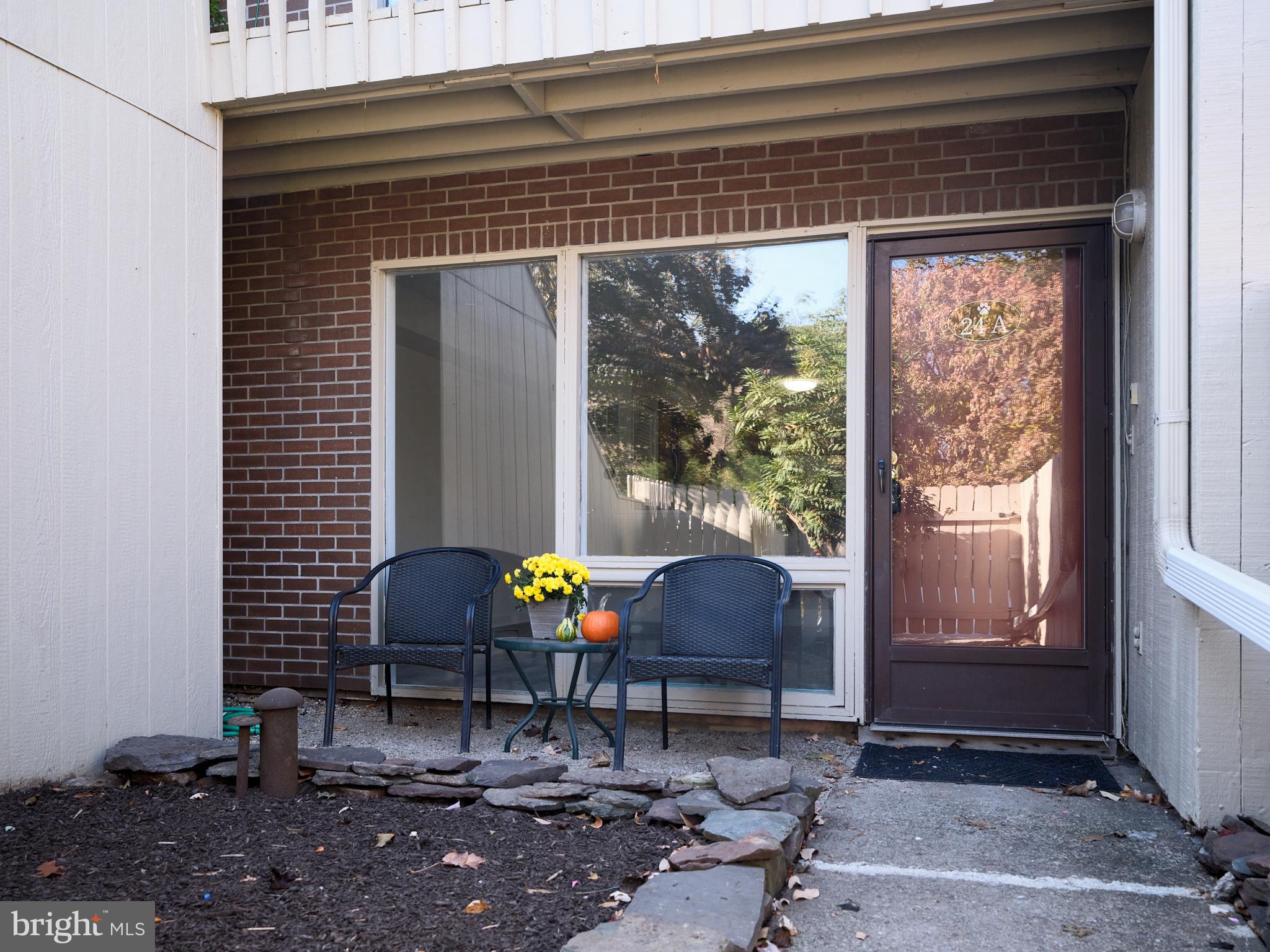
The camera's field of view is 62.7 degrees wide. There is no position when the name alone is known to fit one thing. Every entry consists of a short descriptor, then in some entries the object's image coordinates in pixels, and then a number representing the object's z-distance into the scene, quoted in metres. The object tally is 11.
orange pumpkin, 4.25
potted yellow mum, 4.30
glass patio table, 4.17
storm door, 4.24
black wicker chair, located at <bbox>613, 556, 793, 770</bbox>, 3.96
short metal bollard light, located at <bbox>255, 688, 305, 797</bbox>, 3.30
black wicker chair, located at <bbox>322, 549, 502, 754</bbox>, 4.63
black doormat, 3.86
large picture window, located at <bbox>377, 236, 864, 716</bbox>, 4.59
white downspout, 3.11
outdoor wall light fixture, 3.74
